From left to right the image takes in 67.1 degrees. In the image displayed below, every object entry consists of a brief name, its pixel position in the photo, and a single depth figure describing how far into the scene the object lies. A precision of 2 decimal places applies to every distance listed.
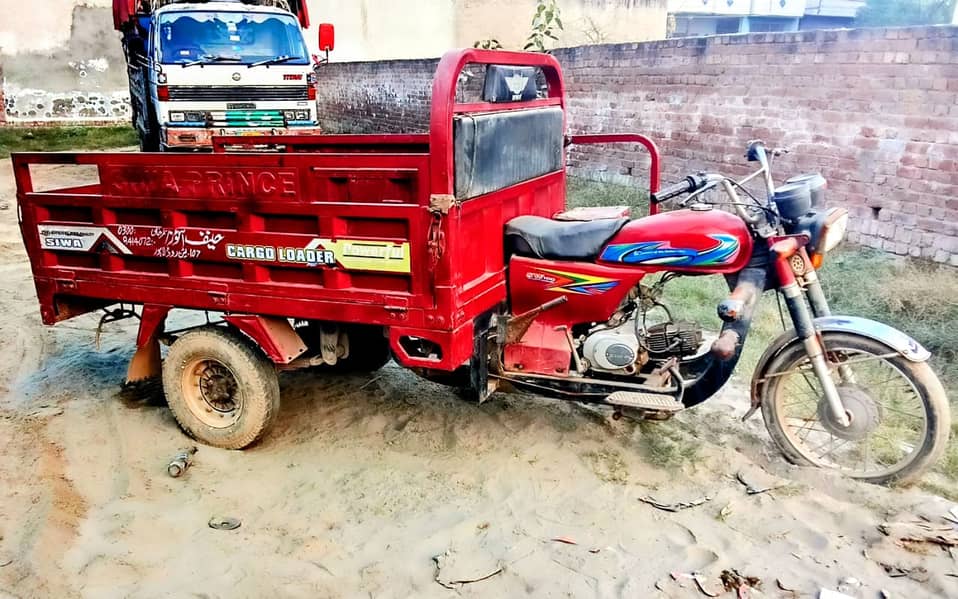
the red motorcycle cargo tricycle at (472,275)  3.17
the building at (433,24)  18.22
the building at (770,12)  28.81
